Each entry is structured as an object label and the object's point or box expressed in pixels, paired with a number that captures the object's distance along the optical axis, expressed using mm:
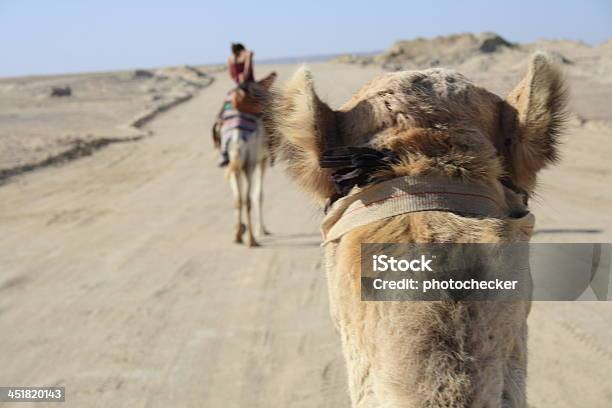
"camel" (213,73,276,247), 8898
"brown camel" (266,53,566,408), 1490
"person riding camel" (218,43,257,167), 8984
